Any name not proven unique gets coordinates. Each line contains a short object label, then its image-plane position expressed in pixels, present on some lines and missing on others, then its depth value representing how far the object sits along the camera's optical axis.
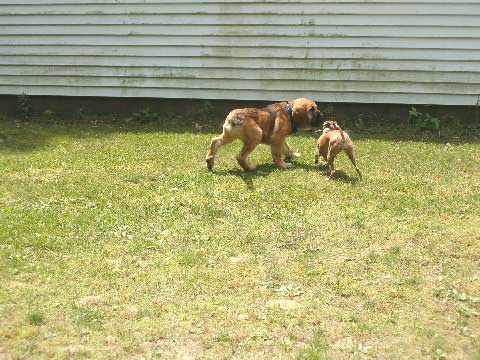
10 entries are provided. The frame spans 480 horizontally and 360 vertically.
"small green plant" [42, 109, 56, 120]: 11.57
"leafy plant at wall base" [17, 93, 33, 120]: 11.66
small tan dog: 7.02
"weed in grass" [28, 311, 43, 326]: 3.98
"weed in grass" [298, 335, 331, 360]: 3.62
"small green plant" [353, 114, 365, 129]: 10.40
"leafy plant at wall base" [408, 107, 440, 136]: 10.03
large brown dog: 7.43
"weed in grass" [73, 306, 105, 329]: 3.98
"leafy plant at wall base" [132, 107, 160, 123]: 11.14
